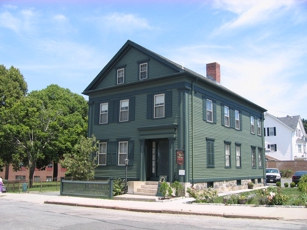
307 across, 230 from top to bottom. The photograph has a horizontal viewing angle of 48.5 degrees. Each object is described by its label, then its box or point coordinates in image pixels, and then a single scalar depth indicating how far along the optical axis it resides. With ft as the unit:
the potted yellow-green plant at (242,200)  50.14
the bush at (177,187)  60.97
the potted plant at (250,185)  87.10
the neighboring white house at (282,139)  182.50
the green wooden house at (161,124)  67.31
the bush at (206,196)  53.67
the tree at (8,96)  101.45
